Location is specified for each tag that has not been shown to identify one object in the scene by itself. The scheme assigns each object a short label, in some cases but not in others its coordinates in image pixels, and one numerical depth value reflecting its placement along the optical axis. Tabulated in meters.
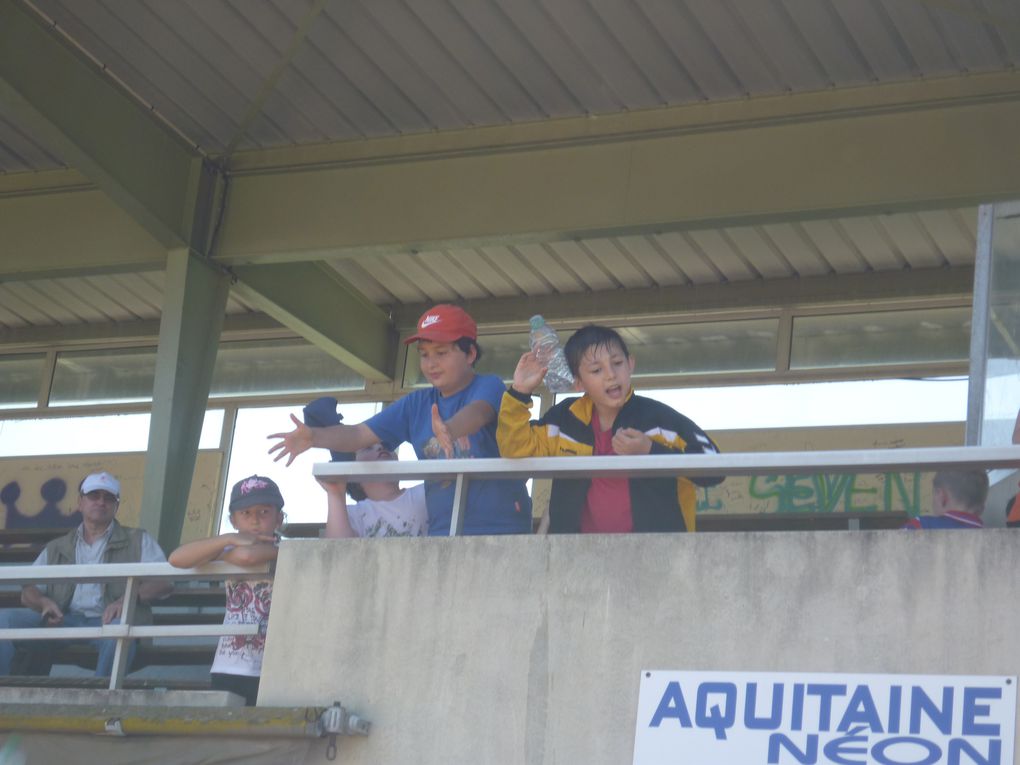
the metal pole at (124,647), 11.97
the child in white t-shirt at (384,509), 12.30
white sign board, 9.10
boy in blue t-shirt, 11.43
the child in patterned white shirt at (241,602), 11.62
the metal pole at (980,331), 13.03
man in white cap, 14.16
